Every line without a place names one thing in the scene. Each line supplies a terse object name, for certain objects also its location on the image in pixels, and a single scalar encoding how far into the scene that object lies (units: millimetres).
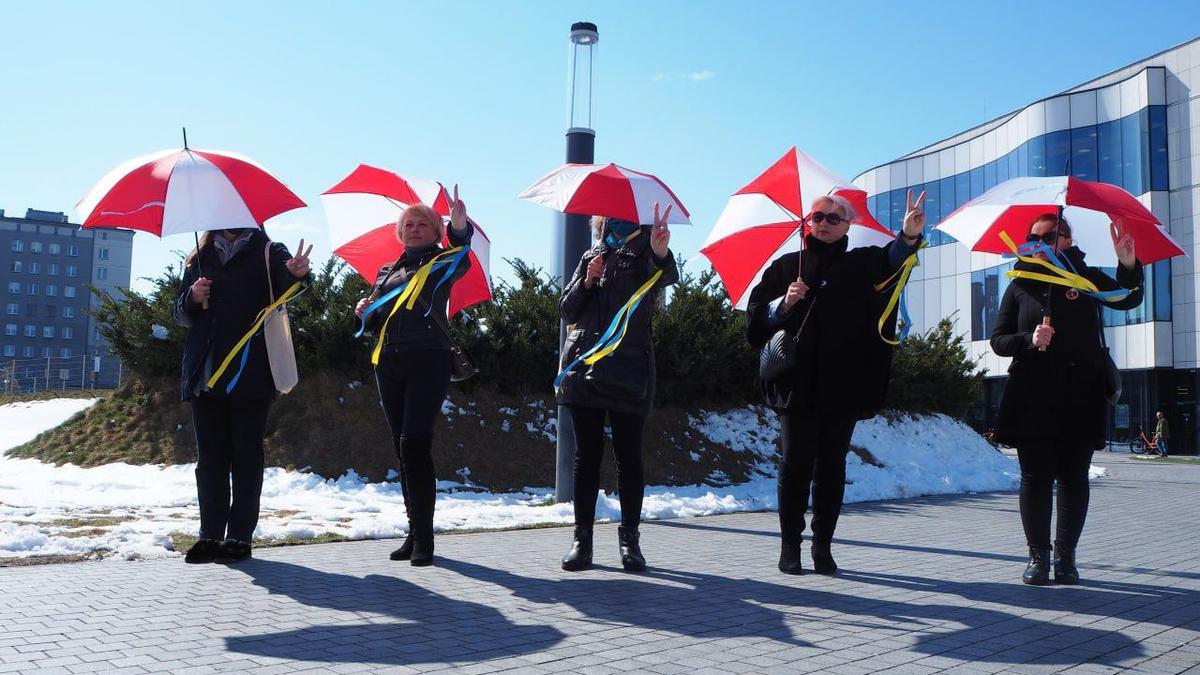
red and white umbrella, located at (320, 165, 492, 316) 5891
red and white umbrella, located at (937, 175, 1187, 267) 4883
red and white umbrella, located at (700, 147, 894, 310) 5219
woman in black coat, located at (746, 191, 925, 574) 5074
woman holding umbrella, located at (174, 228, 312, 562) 5273
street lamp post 8266
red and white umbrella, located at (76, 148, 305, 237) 4852
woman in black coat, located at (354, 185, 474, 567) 5328
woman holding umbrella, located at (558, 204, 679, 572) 5293
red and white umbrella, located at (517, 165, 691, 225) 5133
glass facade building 33969
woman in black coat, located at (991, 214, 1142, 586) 4945
